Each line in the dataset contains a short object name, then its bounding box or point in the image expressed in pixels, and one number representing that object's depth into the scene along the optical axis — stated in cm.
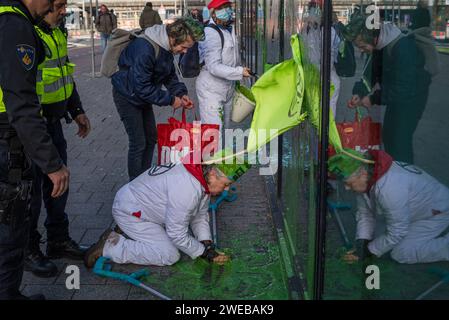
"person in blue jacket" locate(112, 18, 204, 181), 437
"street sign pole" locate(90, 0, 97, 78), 1477
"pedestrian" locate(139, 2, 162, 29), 1683
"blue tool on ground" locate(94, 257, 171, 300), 343
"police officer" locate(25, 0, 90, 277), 347
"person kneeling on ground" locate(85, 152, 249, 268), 363
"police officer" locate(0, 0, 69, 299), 260
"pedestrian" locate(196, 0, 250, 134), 529
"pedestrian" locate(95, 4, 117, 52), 1755
